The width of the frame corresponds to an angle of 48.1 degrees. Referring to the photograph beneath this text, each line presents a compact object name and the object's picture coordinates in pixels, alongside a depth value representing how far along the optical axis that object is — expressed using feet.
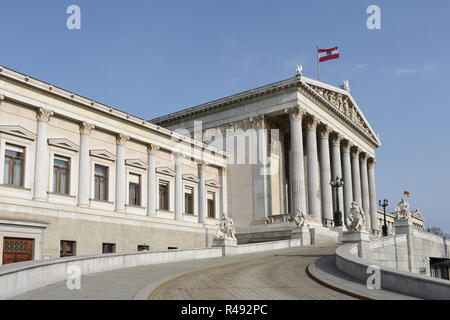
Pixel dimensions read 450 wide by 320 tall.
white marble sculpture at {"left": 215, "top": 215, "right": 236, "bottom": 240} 96.88
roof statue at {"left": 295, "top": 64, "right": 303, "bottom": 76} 155.27
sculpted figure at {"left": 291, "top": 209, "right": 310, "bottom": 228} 124.57
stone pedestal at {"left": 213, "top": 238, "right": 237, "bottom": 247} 95.09
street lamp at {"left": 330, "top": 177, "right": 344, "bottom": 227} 138.10
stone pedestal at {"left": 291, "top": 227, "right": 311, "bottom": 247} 121.39
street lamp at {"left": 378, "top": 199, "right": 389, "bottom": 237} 149.73
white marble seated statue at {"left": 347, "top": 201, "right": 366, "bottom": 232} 79.05
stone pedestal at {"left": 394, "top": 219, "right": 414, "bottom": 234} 113.39
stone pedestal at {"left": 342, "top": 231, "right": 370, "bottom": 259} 79.05
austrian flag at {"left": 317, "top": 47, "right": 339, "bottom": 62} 172.86
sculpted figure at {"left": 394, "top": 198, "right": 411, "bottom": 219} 114.83
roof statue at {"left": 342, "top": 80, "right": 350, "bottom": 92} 200.14
